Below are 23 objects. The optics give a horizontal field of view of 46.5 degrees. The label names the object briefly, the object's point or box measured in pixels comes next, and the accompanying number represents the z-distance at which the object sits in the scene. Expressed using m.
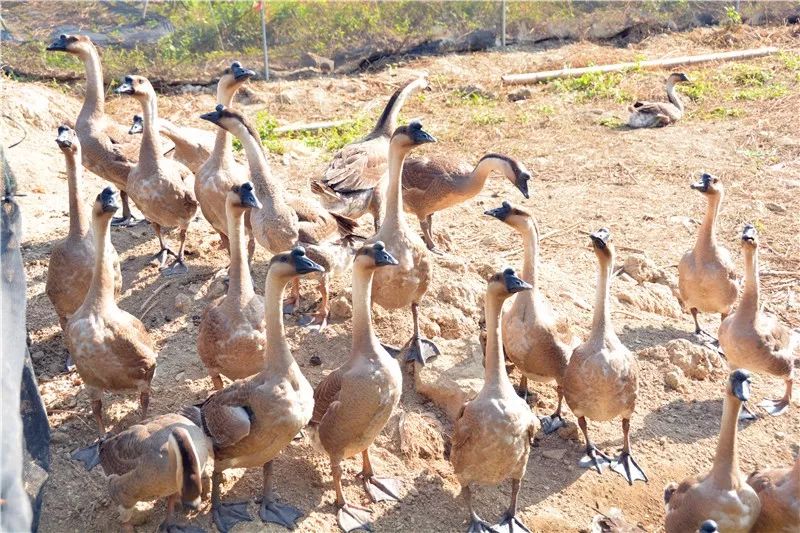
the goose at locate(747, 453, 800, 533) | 6.07
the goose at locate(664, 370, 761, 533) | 5.97
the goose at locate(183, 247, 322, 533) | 5.96
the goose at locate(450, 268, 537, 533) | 6.14
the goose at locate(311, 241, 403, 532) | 6.20
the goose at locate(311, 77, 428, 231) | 9.52
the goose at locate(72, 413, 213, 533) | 5.50
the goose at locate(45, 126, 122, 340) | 7.53
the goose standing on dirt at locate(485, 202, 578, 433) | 7.34
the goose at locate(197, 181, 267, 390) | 6.86
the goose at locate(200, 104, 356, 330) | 8.41
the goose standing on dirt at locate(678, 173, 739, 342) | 8.78
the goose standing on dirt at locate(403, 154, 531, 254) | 9.68
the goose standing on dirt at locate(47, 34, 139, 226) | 9.77
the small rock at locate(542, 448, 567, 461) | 7.32
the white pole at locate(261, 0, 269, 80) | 15.84
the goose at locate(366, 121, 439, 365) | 7.60
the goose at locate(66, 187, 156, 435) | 6.61
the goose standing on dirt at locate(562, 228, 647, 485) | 6.87
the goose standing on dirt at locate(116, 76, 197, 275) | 8.91
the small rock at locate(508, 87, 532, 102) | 15.14
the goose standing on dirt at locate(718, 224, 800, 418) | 7.91
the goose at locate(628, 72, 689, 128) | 13.71
